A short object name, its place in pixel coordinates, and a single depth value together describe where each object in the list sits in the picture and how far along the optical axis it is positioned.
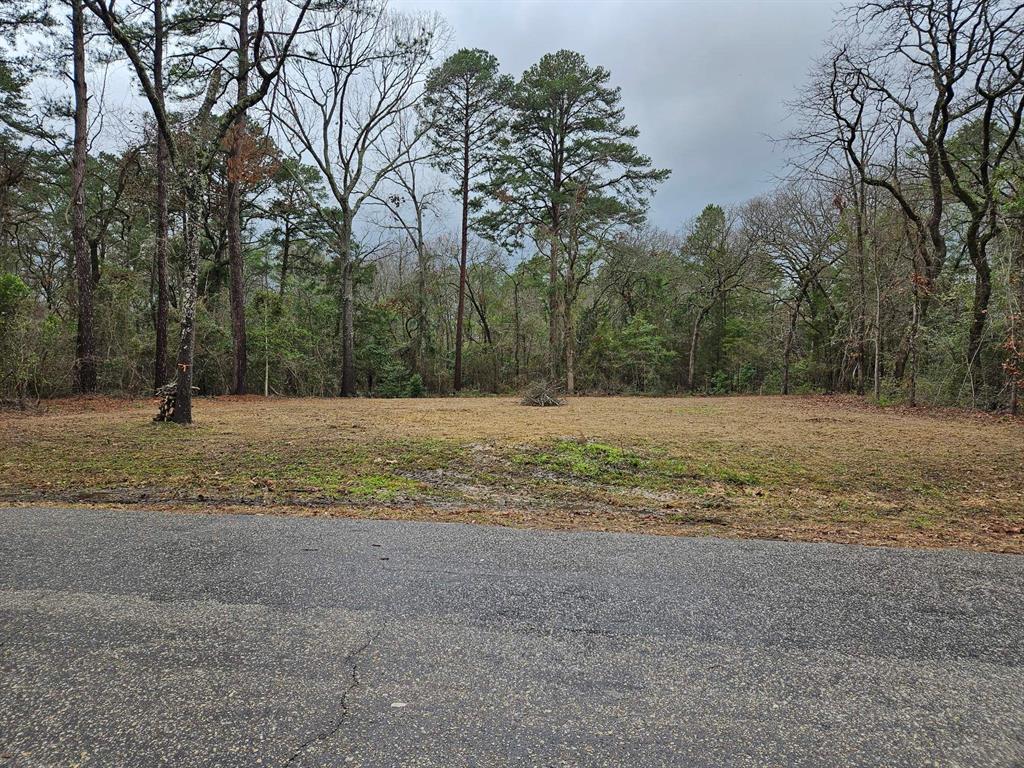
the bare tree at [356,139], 18.62
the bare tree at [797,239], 20.62
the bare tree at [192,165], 8.60
